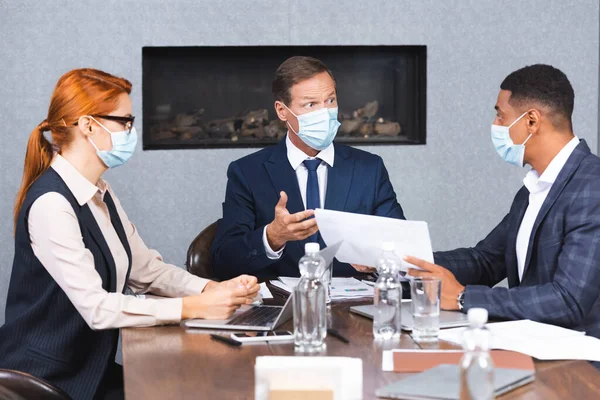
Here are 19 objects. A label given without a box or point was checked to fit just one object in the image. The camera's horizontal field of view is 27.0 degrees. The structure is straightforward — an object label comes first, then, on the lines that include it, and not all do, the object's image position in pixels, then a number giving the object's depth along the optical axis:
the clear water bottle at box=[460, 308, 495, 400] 1.89
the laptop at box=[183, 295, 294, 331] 2.67
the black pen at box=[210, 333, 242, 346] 2.56
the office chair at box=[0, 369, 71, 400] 2.48
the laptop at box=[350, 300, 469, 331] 2.67
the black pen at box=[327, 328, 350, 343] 2.59
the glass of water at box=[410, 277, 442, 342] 2.59
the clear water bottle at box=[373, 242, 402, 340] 2.60
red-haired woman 2.75
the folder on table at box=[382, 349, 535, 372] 2.34
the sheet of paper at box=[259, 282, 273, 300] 3.04
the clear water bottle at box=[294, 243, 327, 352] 2.50
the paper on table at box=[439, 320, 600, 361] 2.44
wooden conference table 2.25
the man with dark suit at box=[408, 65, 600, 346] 2.76
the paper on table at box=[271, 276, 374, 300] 3.02
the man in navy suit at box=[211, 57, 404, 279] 3.53
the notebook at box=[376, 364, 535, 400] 2.15
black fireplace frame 4.74
